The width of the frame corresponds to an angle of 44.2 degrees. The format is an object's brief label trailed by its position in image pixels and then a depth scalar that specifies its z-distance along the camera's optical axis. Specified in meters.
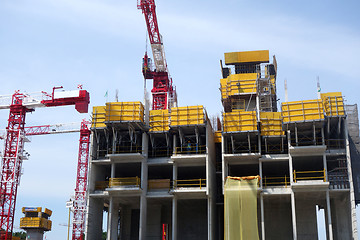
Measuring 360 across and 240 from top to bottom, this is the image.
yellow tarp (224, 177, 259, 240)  40.00
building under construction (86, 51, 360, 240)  48.06
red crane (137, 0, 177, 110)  77.06
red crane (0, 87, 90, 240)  67.62
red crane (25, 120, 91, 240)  85.00
